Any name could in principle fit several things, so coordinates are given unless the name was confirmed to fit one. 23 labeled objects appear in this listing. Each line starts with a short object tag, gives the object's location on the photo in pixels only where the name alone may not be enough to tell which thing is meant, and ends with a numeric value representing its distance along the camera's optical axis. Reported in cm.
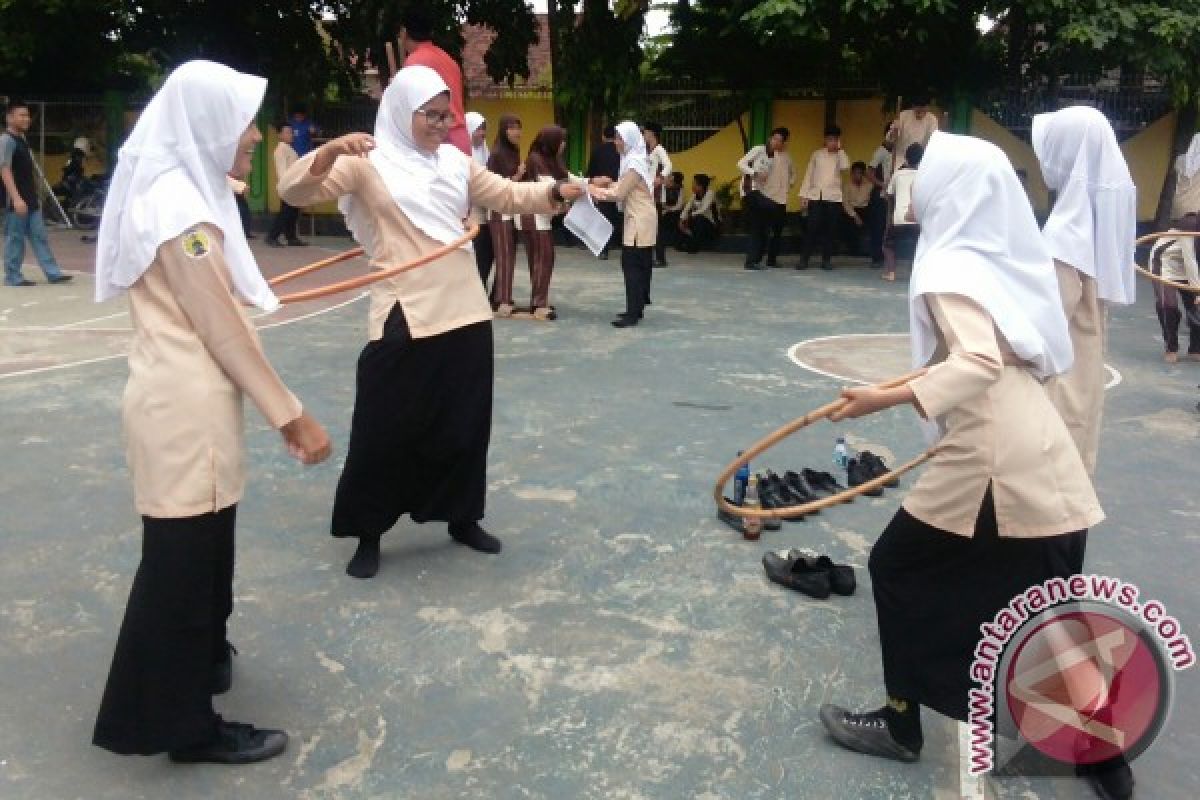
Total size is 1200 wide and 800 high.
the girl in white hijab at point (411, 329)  441
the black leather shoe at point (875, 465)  562
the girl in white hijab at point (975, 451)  296
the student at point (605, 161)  1203
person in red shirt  654
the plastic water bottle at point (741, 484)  519
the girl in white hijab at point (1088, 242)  401
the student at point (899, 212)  1240
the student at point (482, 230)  1033
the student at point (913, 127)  1384
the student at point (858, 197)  1562
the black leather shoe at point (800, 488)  527
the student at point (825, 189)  1448
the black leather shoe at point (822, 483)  541
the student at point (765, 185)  1445
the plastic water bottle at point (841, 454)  580
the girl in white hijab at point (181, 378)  295
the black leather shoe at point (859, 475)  556
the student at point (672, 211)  1614
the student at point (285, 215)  1512
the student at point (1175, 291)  867
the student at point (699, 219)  1641
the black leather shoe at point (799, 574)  433
